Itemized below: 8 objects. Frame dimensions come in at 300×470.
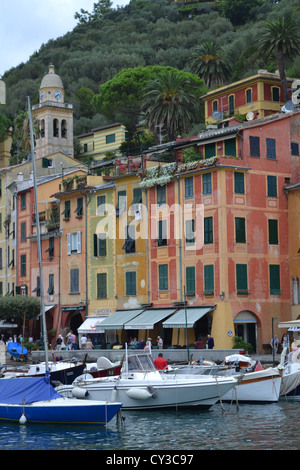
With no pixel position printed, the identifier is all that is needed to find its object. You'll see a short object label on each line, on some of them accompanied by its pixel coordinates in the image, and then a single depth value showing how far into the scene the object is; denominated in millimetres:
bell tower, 104688
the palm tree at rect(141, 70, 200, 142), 74188
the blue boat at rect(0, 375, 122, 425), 31047
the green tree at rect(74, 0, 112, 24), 188250
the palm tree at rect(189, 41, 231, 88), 93931
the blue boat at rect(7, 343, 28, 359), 54525
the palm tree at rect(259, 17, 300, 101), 76188
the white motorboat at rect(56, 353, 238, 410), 34812
